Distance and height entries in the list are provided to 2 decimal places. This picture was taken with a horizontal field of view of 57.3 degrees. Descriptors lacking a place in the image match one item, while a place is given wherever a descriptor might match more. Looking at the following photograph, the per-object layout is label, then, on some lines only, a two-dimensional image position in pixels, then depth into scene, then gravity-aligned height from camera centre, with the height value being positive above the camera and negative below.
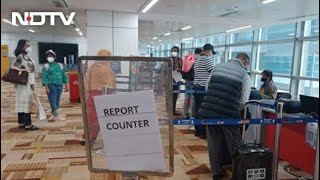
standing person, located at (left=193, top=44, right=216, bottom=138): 4.36 -0.25
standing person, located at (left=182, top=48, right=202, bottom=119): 5.86 -0.40
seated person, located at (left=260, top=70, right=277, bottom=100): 4.93 -0.50
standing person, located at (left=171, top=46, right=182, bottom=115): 6.12 -0.21
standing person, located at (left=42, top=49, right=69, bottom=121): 5.25 -0.47
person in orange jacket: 1.10 -0.14
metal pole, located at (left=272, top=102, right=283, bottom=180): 2.84 -0.86
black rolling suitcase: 2.70 -0.98
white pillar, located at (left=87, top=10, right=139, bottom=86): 7.84 +0.61
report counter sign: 1.04 -0.28
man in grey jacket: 2.79 -0.44
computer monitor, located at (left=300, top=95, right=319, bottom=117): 2.88 -0.47
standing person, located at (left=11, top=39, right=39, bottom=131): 4.43 -0.40
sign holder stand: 1.09 -0.24
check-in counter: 3.16 -1.01
